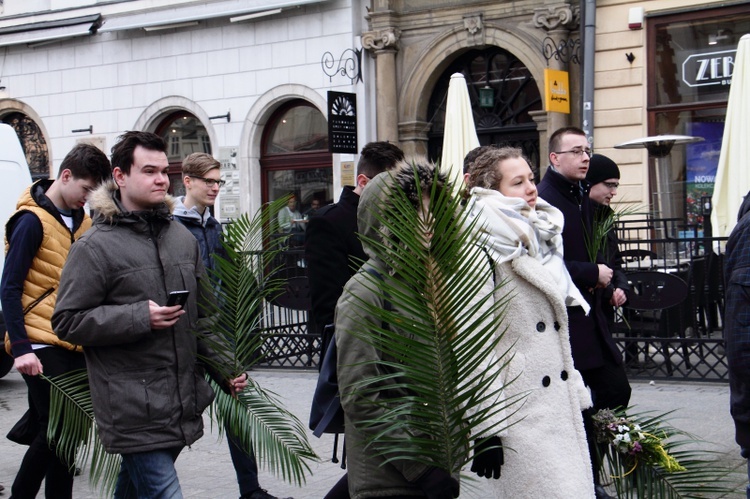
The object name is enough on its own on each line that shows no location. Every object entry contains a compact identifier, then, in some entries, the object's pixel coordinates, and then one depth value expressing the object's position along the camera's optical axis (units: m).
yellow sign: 15.73
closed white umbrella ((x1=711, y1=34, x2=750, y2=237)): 12.61
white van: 10.75
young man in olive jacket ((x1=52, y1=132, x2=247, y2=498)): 4.05
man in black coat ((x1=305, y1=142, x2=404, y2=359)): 5.45
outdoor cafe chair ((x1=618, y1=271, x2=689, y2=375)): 9.69
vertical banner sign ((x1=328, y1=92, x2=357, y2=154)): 17.88
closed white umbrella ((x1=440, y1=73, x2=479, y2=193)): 14.30
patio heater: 15.27
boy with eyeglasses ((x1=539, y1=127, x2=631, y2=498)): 5.37
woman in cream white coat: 4.03
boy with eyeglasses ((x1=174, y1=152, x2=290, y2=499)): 6.02
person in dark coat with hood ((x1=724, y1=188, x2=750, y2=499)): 4.46
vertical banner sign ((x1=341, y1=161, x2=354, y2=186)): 18.98
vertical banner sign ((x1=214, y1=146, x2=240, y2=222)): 20.30
